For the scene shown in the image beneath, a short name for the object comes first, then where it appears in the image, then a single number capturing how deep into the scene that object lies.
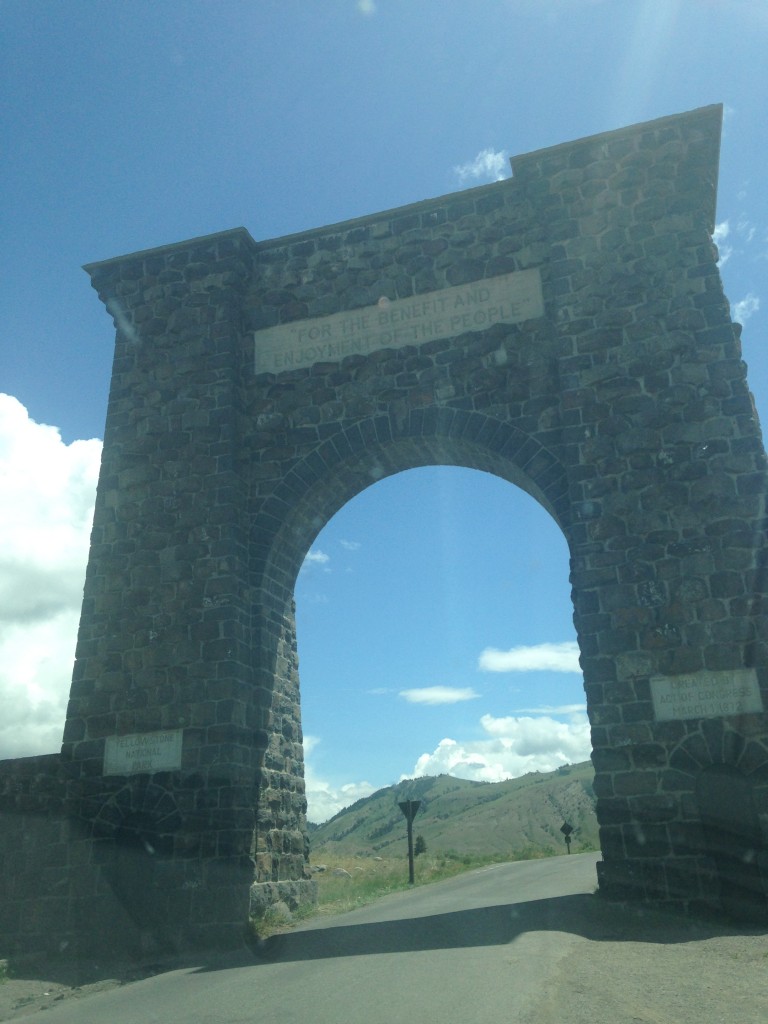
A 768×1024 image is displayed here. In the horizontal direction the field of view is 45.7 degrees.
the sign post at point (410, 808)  19.12
